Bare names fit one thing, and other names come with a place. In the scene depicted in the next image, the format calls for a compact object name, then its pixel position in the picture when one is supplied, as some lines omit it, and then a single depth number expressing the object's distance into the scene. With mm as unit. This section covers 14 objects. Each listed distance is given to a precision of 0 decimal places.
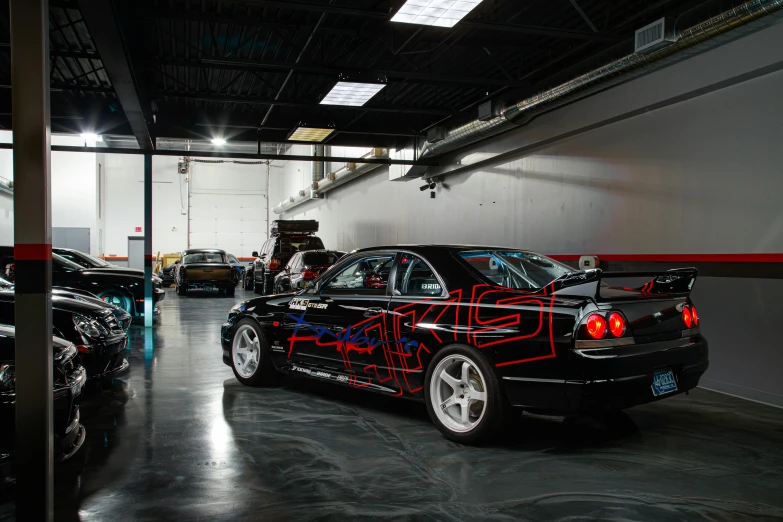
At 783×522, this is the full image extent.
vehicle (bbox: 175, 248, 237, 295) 17984
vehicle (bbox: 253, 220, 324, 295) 17438
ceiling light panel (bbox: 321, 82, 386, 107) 8836
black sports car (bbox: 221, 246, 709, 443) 3752
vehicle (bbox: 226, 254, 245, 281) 19830
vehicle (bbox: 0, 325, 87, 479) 3107
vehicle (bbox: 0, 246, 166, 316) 10125
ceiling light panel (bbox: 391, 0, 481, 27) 6016
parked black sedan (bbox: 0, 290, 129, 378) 5297
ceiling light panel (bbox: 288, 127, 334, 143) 11602
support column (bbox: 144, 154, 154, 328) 10930
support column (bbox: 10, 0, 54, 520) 2711
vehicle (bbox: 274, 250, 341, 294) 13672
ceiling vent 6027
